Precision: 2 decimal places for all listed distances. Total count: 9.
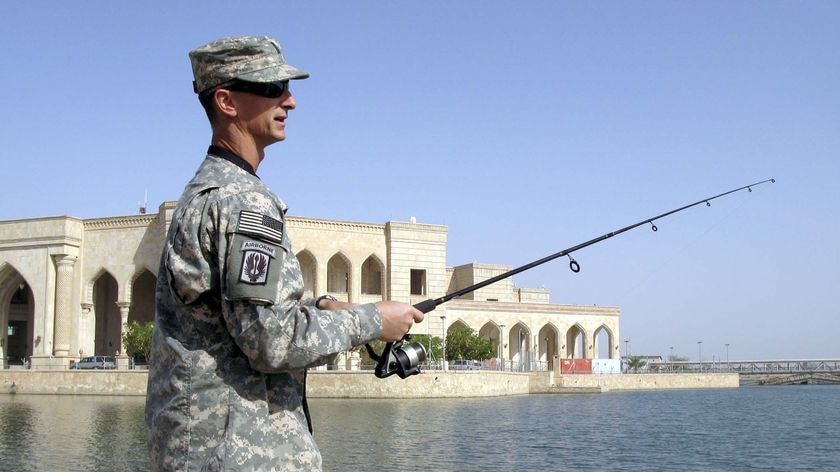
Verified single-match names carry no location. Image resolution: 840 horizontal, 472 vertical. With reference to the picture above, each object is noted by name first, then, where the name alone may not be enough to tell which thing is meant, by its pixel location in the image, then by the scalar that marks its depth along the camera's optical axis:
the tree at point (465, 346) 50.47
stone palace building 45.25
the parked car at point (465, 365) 43.87
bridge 92.44
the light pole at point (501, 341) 58.10
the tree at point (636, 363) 78.38
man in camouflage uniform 2.17
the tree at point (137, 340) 42.03
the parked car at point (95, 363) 41.22
